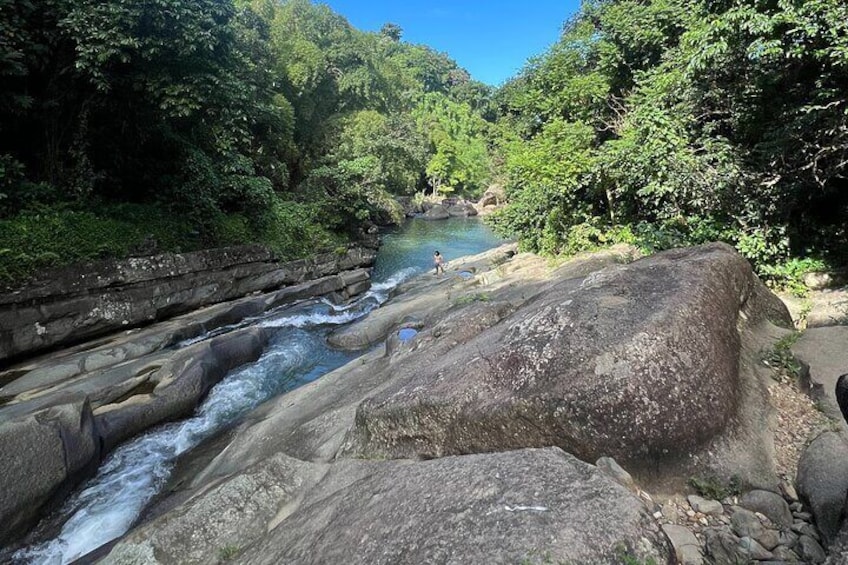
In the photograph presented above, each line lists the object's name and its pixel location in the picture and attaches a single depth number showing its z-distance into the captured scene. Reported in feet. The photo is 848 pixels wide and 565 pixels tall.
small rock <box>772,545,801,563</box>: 10.84
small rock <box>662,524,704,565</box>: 11.23
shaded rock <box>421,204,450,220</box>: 177.58
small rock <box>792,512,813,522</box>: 12.03
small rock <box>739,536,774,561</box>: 11.02
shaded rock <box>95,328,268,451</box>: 28.81
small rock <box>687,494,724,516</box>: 12.87
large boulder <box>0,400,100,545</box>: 20.88
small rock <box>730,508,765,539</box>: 11.70
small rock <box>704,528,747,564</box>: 10.91
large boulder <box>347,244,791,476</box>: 14.19
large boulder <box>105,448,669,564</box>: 9.42
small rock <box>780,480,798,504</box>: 12.98
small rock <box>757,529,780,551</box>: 11.31
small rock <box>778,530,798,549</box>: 11.28
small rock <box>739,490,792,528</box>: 12.14
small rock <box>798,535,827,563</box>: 10.64
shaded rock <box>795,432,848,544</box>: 11.27
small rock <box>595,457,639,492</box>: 12.76
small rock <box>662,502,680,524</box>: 12.89
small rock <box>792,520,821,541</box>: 11.37
